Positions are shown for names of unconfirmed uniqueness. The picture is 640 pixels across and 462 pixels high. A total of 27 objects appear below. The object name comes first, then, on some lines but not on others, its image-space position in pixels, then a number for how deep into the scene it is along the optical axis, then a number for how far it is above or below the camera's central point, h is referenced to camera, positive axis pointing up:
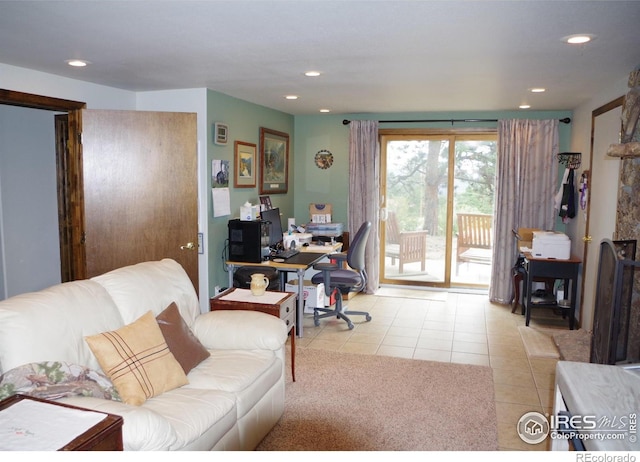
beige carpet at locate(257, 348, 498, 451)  2.83 -1.40
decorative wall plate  6.73 +0.43
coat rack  5.38 +0.39
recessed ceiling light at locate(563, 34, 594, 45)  2.71 +0.86
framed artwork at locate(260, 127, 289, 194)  5.84 +0.36
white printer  4.97 -0.52
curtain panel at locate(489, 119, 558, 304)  5.92 +0.09
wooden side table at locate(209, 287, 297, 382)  3.29 -0.75
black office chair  5.00 -0.86
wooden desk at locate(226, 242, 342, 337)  4.60 -0.70
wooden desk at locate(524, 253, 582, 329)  4.95 -0.78
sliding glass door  6.45 -0.15
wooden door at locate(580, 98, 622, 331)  4.13 -0.01
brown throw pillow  2.59 -0.80
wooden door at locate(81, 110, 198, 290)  4.08 +0.02
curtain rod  5.88 +0.90
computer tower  4.80 -0.49
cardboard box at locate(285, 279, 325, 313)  5.31 -1.10
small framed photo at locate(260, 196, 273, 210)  5.79 -0.14
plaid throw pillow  2.22 -0.80
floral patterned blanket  1.84 -0.75
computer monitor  5.31 -0.38
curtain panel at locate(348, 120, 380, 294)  6.40 +0.10
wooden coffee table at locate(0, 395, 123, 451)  1.37 -0.70
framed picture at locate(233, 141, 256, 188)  5.21 +0.27
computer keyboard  4.91 -0.63
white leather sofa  1.94 -0.82
